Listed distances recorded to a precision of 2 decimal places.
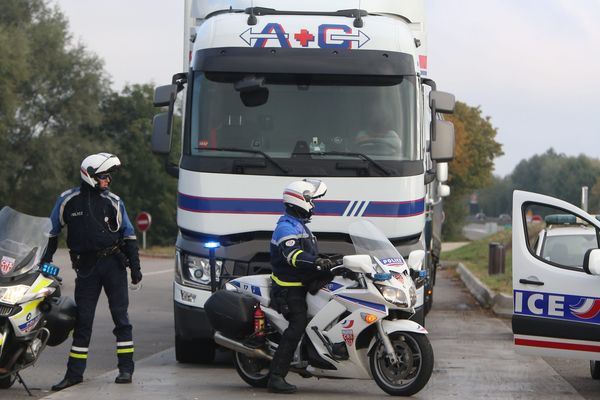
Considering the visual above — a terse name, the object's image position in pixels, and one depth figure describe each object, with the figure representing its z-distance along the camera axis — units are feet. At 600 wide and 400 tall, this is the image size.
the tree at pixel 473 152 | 270.67
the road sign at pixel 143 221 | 178.50
